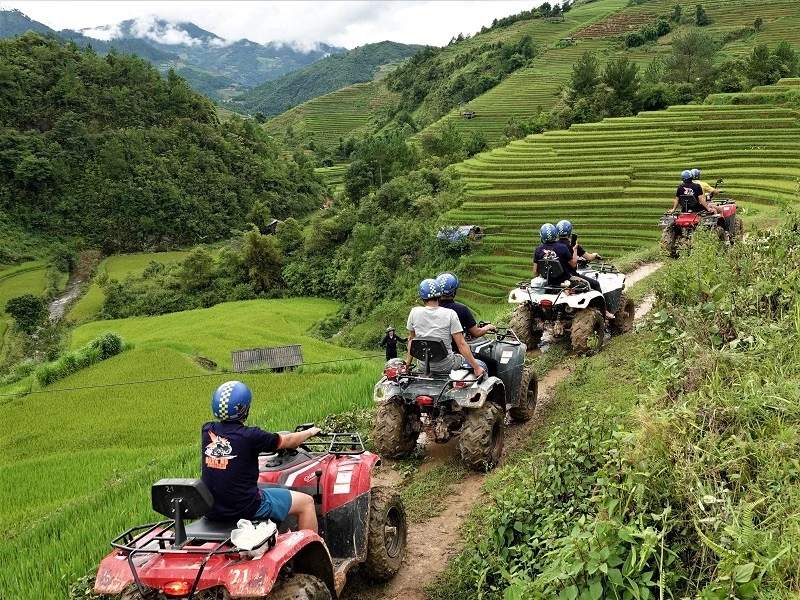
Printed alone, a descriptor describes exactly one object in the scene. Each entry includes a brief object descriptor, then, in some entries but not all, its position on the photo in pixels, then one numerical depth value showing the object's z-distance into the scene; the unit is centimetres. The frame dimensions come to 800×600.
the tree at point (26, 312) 3841
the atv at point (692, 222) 1355
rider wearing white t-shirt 636
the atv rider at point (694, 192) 1354
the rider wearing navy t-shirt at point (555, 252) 938
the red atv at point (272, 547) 334
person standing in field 963
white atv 937
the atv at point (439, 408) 617
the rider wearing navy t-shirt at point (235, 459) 367
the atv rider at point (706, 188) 1344
